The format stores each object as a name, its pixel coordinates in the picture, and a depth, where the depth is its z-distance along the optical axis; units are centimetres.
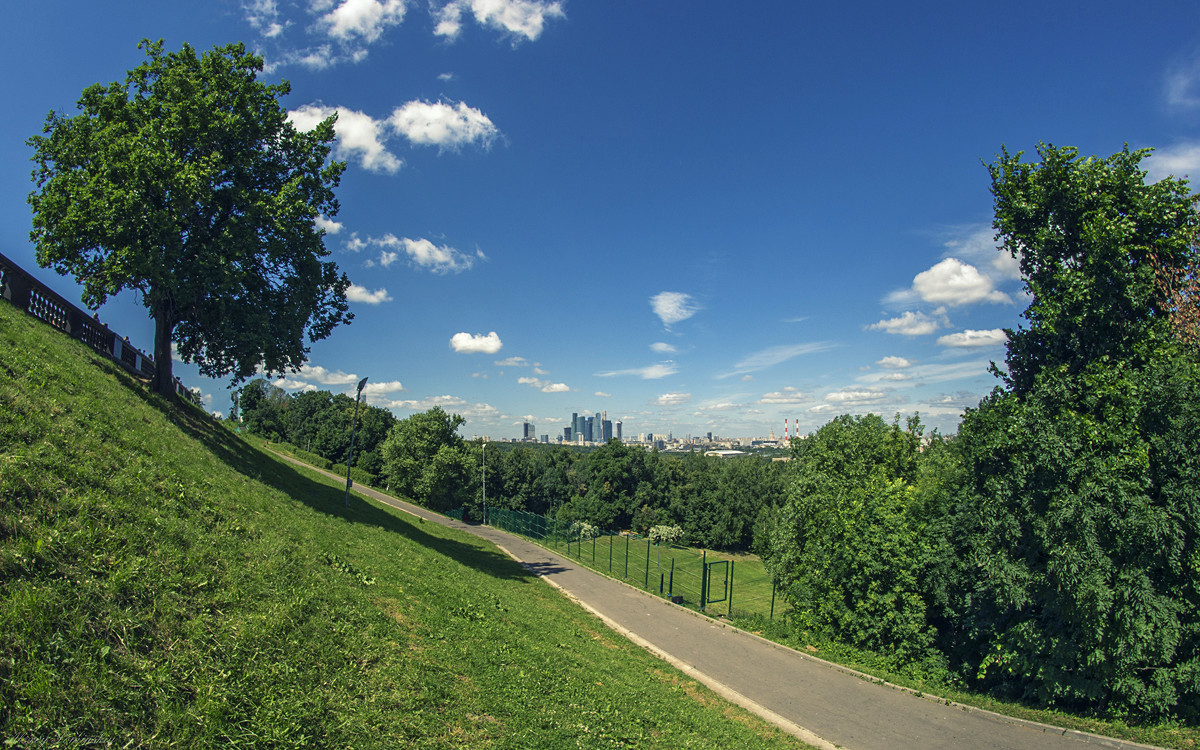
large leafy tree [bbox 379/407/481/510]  5069
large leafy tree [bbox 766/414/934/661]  1556
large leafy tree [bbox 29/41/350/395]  1433
